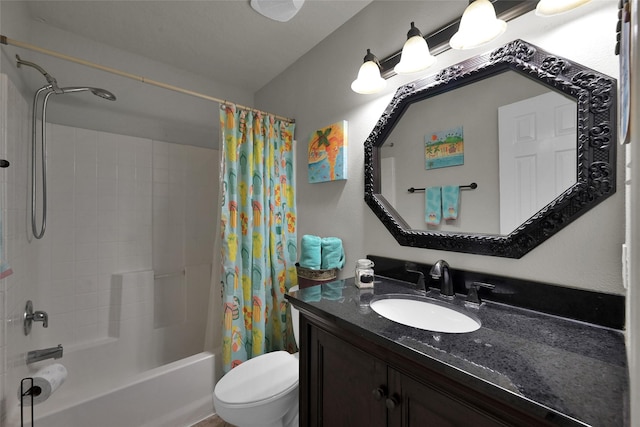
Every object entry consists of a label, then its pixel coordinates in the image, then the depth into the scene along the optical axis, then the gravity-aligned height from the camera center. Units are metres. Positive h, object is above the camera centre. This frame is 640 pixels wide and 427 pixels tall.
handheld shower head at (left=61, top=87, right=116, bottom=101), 1.61 +0.77
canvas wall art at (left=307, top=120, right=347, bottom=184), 1.65 +0.40
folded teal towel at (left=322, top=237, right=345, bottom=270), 1.64 -0.25
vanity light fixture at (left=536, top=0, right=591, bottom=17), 0.80 +0.64
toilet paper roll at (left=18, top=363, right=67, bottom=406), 1.18 -0.76
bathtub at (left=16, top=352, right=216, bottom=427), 1.31 -1.02
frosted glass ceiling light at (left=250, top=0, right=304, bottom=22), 1.46 +1.18
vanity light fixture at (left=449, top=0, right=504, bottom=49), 0.94 +0.68
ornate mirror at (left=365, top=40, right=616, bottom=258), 0.84 +0.25
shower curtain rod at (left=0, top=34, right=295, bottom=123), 1.17 +0.78
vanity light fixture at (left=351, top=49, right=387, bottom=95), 1.36 +0.71
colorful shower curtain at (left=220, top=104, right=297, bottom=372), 1.71 -0.13
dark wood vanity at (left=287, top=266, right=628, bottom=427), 0.52 -0.35
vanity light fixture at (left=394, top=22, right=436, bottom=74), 1.15 +0.70
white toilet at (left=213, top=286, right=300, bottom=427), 1.16 -0.83
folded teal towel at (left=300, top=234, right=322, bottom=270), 1.64 -0.24
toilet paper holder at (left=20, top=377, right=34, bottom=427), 1.10 -0.76
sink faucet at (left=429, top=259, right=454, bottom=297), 1.11 -0.26
